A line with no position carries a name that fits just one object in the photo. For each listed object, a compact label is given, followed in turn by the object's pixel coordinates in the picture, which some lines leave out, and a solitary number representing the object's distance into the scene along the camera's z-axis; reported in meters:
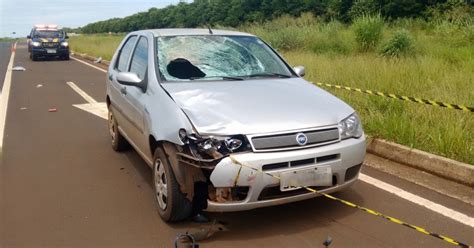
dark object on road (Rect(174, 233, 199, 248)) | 3.27
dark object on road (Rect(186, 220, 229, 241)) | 3.47
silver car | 3.29
